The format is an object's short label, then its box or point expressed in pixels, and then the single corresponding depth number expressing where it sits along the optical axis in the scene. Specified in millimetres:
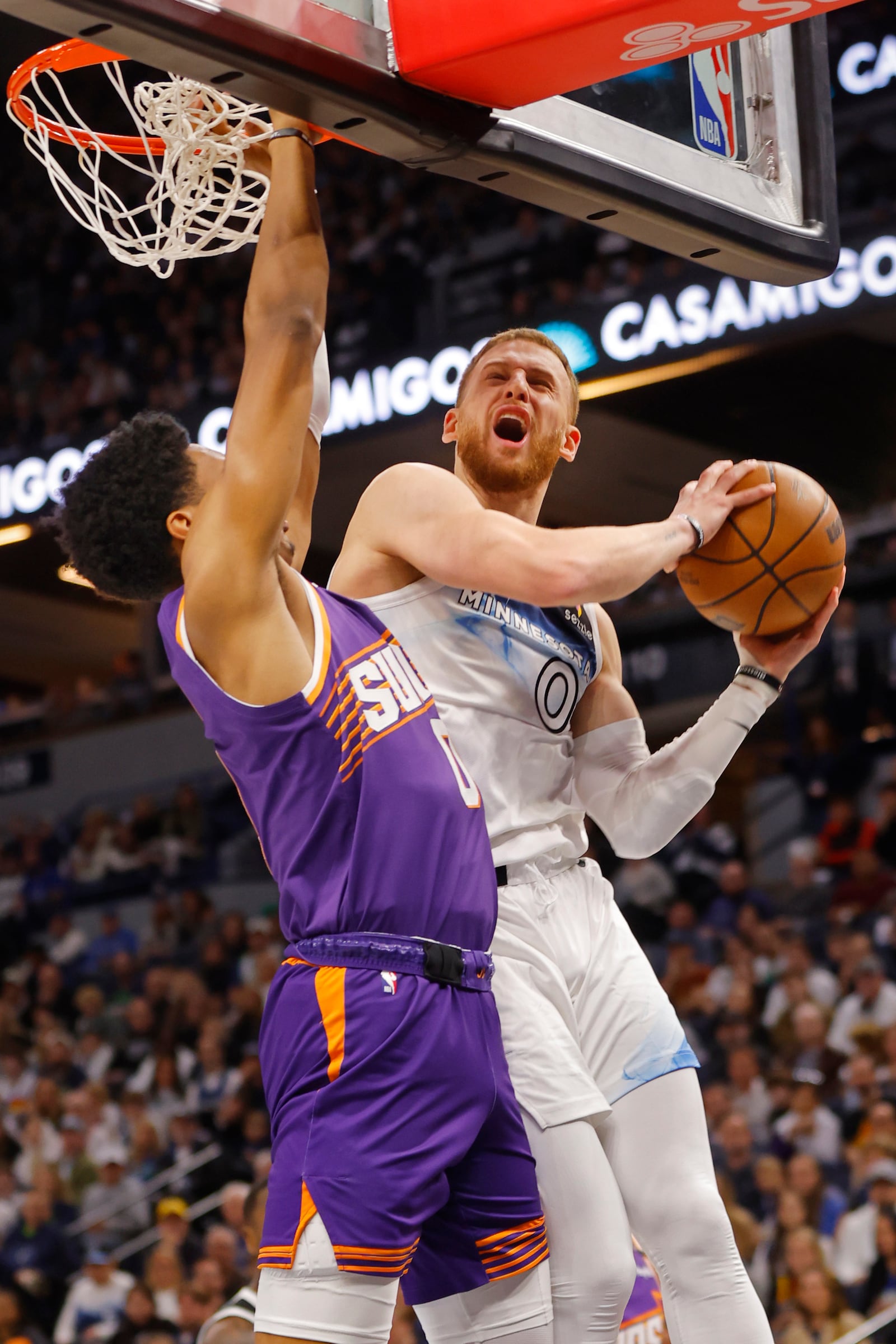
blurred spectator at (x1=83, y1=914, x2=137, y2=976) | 15227
